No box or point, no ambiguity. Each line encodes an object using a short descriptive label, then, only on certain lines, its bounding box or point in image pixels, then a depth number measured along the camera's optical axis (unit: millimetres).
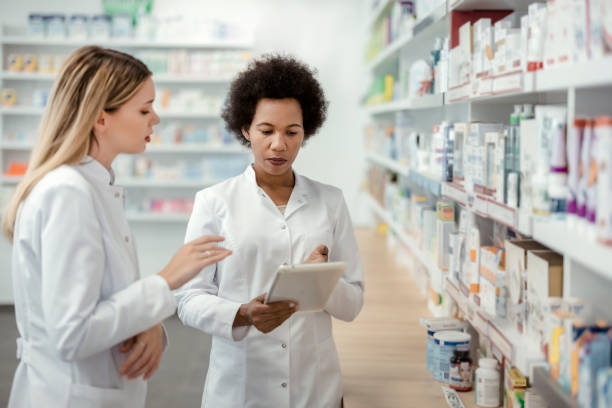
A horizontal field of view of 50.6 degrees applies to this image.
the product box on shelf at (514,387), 1882
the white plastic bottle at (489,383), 2088
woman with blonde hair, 1483
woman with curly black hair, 2035
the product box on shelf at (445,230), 2811
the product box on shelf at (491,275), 2020
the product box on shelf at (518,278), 1866
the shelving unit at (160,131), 6715
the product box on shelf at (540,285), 1672
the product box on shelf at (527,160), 1664
